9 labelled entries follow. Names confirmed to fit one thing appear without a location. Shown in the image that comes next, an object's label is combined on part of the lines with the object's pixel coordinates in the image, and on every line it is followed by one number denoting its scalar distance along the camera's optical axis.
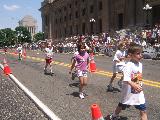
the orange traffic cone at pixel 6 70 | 10.09
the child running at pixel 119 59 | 6.06
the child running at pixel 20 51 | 18.27
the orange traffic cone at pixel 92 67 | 9.93
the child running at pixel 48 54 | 9.78
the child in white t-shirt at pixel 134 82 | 3.33
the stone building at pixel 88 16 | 25.93
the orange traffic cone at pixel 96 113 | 3.09
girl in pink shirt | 5.69
